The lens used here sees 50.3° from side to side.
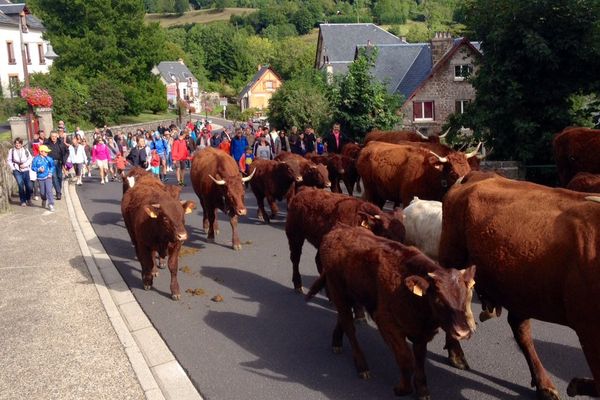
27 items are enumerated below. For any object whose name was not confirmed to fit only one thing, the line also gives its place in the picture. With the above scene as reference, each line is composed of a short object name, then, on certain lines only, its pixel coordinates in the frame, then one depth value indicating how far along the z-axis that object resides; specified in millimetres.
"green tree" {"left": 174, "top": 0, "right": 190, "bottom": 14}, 175250
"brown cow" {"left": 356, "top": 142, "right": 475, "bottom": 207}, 10523
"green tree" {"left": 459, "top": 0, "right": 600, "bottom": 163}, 13203
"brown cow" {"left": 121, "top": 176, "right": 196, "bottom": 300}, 8727
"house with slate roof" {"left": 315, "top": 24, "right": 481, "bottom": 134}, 40469
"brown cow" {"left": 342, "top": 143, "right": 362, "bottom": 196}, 15484
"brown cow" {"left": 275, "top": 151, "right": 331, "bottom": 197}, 13617
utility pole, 52172
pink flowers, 25203
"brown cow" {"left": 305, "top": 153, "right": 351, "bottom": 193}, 15305
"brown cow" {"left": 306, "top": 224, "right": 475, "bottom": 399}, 4949
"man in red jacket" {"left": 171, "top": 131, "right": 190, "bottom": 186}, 20478
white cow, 8086
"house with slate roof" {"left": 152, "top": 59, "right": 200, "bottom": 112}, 94062
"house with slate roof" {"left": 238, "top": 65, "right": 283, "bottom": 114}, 87600
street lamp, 25219
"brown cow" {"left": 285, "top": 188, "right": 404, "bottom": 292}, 7508
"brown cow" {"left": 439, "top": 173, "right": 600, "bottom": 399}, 4645
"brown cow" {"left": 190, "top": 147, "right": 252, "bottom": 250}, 11797
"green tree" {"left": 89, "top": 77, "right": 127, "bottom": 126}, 42938
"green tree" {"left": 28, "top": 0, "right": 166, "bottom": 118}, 46656
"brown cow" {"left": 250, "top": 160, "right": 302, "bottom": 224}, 13750
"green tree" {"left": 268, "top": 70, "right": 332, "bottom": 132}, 26625
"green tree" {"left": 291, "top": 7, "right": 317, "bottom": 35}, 149375
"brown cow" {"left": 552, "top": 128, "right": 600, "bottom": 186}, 10078
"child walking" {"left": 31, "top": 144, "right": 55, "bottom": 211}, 16438
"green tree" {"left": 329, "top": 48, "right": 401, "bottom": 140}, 20312
